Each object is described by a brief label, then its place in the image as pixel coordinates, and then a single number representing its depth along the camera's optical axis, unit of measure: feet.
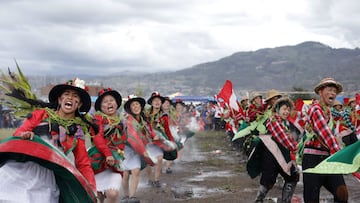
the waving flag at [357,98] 36.95
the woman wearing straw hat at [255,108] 30.24
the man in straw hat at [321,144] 18.08
